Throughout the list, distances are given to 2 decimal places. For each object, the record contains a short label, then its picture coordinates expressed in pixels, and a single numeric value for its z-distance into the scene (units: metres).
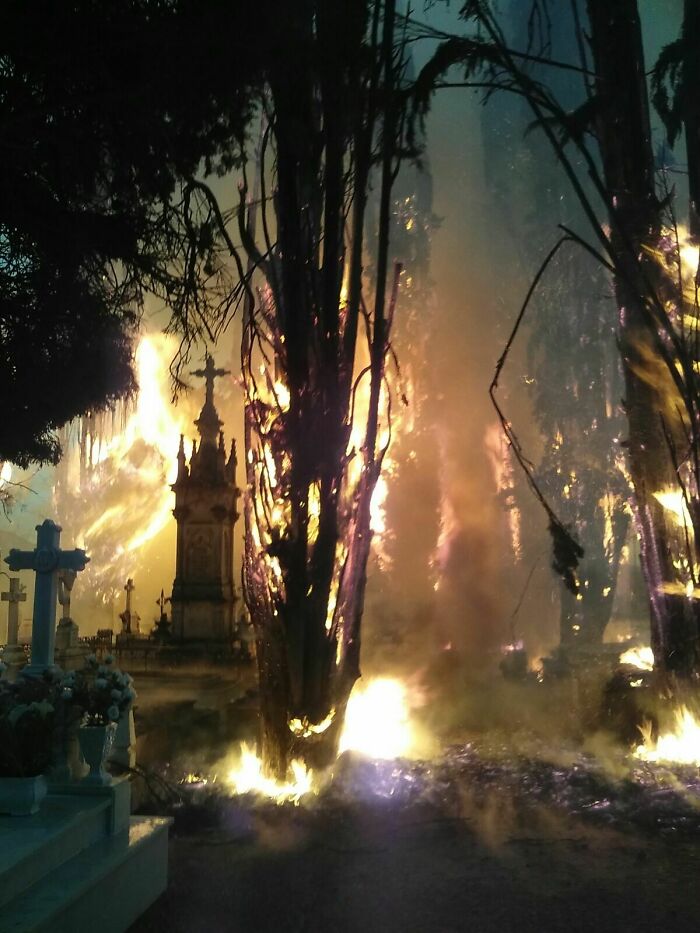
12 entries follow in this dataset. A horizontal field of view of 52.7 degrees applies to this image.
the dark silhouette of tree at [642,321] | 9.25
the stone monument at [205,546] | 16.66
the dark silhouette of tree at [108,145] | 5.32
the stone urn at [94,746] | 4.77
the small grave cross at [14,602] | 16.73
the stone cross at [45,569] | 6.13
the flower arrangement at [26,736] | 4.25
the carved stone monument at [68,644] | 13.54
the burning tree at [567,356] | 32.20
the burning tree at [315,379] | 6.80
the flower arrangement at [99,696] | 4.80
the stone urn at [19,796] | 4.20
